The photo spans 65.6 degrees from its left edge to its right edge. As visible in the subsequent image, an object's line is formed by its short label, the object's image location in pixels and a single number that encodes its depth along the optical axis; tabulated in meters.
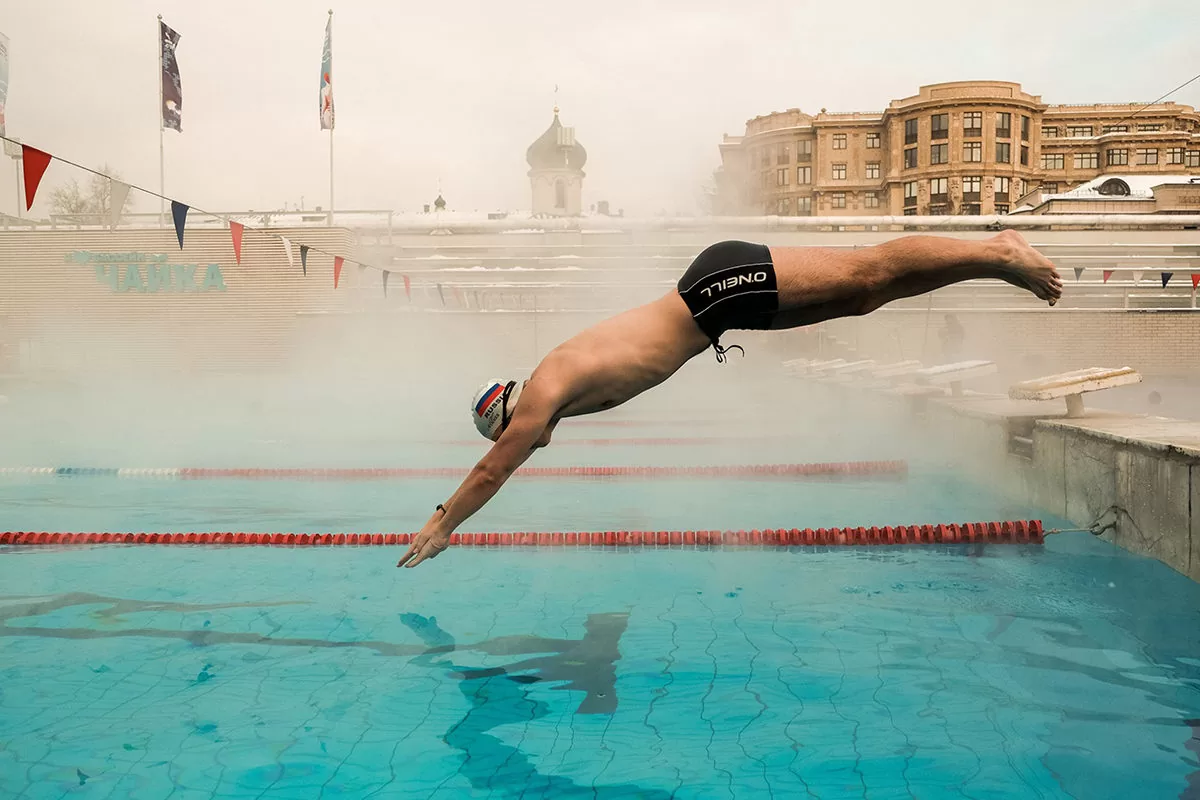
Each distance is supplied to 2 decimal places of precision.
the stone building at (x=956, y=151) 58.22
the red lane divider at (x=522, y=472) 8.15
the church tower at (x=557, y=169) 46.75
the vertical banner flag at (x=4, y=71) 14.59
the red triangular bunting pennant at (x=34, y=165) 6.43
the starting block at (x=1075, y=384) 5.74
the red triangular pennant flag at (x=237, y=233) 11.34
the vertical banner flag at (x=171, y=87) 19.05
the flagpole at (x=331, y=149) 21.79
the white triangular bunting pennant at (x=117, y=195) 8.87
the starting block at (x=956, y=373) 8.36
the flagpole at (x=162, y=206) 20.45
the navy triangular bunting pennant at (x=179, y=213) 9.42
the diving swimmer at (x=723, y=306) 3.06
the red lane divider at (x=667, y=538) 5.57
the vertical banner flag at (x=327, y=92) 21.98
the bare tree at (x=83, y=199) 32.21
